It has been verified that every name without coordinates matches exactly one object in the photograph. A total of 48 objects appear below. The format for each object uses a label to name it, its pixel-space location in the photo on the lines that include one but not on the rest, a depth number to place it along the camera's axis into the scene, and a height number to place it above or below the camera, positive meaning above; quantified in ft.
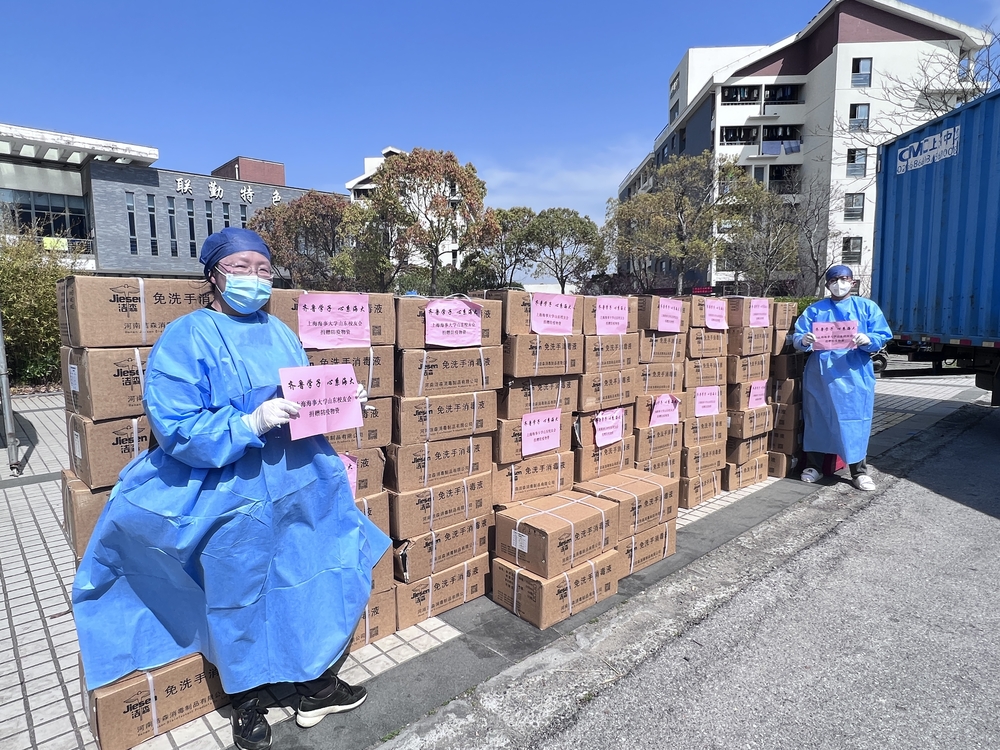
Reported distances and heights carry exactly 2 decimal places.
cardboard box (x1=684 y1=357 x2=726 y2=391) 17.20 -2.04
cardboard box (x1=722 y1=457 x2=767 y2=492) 18.84 -5.80
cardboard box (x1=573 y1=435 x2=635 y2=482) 14.03 -3.95
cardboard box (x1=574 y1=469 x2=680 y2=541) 12.62 -4.39
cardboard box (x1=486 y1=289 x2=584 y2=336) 12.22 +0.03
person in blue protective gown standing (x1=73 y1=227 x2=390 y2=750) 6.82 -2.85
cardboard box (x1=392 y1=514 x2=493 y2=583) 10.72 -4.82
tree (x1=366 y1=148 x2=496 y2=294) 78.95 +16.53
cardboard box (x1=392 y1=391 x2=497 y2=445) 10.65 -2.14
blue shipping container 21.62 +3.44
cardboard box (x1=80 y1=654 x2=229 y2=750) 7.39 -5.45
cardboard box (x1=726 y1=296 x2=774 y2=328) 18.11 -0.08
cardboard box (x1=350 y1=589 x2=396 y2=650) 10.03 -5.71
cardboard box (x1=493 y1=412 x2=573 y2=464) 12.21 -2.94
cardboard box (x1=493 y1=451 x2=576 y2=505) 12.46 -3.92
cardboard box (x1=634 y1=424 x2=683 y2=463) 15.70 -3.86
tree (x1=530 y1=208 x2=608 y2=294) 101.60 +12.17
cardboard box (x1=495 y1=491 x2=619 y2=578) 10.70 -4.47
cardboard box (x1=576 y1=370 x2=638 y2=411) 13.73 -2.06
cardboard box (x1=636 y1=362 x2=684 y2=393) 15.78 -2.02
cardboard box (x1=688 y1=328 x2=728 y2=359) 17.09 -1.12
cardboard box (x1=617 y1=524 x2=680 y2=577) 12.86 -5.70
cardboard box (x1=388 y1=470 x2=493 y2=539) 10.69 -3.93
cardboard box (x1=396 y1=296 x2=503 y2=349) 10.64 -0.23
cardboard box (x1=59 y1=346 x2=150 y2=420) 7.65 -0.97
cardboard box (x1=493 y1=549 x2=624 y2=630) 10.59 -5.59
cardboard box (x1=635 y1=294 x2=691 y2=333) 15.53 -0.08
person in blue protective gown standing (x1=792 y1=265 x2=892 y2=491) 18.15 -2.22
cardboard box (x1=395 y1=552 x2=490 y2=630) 10.70 -5.70
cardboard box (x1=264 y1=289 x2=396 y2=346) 9.37 -0.07
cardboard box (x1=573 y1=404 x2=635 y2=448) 13.89 -3.02
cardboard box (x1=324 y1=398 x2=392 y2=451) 10.02 -2.23
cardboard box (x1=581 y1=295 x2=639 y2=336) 13.69 -0.18
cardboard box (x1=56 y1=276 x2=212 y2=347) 7.64 +0.09
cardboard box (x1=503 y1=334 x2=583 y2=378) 12.16 -1.05
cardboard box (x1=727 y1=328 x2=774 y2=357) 18.16 -1.12
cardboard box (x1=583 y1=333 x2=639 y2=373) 13.73 -1.13
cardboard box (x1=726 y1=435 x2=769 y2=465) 18.93 -4.91
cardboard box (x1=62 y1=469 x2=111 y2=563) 7.80 -2.80
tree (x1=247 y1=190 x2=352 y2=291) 98.07 +13.35
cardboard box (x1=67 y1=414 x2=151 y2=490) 7.73 -1.89
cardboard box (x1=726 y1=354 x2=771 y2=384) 18.33 -2.05
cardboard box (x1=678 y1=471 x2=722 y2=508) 17.28 -5.78
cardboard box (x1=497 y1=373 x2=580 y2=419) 12.39 -2.00
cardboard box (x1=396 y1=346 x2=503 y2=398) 10.69 -1.23
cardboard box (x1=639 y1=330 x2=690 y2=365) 15.70 -1.14
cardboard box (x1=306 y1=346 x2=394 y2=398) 9.73 -0.94
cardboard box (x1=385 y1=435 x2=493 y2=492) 10.68 -3.05
